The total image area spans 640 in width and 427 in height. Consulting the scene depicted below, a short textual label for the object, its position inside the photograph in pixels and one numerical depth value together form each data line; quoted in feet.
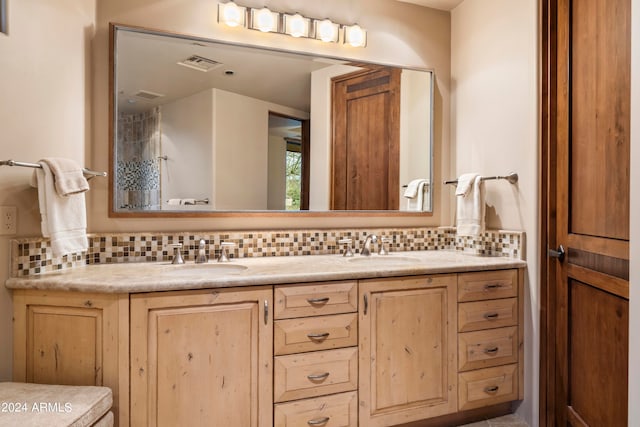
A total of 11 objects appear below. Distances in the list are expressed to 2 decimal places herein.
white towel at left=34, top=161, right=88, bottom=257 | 5.04
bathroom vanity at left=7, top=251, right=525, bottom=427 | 4.88
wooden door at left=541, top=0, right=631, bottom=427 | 4.95
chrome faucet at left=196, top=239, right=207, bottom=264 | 6.60
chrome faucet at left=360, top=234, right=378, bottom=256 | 7.67
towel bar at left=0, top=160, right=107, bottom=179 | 4.80
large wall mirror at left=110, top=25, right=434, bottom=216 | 6.59
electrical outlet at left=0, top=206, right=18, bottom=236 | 5.05
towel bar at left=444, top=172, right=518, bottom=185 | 6.97
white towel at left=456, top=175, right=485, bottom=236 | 7.25
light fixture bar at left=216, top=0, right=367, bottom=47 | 7.04
